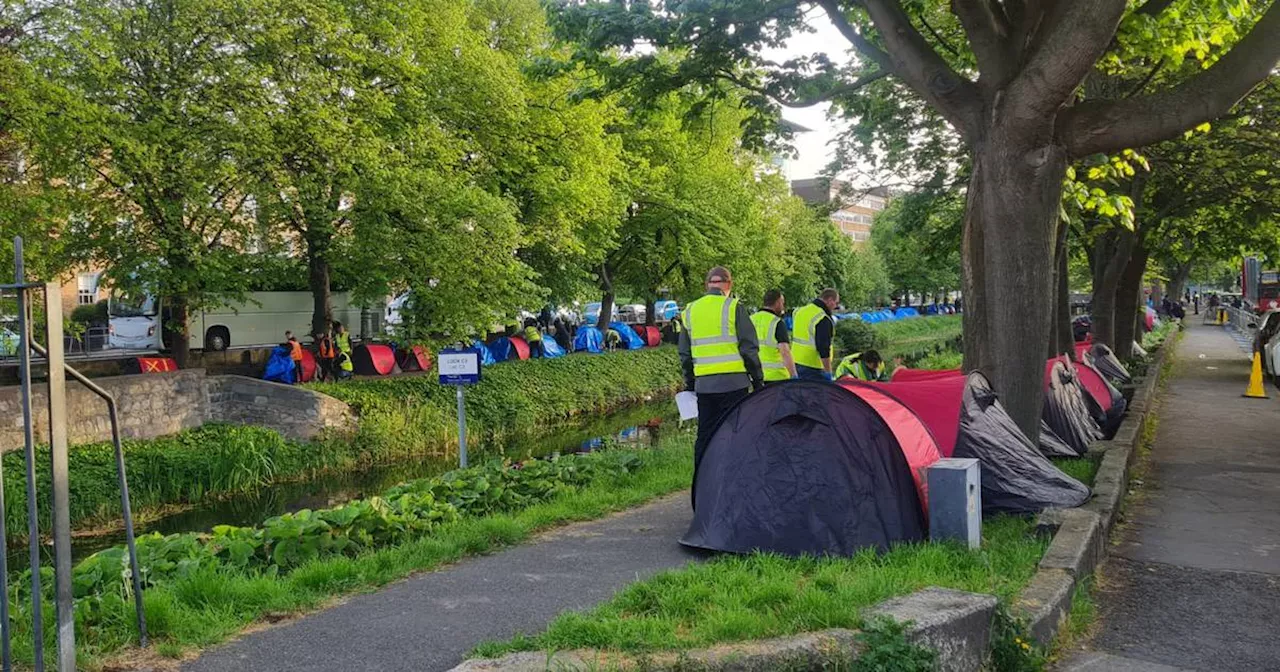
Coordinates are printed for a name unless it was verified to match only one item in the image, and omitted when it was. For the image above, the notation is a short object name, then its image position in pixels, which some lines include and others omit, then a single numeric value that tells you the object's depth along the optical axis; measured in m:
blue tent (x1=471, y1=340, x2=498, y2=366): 24.04
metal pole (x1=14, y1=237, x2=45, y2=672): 3.67
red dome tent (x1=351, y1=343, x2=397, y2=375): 22.30
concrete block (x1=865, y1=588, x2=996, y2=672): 4.27
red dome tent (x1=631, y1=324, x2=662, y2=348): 33.47
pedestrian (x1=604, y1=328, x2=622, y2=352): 30.77
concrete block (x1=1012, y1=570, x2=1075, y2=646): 4.91
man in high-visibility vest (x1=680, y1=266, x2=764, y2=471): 7.60
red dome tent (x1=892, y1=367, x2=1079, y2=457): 7.21
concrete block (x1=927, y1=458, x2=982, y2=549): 6.04
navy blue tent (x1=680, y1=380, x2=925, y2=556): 6.18
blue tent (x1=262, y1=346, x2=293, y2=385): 20.64
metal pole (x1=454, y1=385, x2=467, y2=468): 12.73
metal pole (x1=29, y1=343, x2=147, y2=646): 4.29
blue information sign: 13.20
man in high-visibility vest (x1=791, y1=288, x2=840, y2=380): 10.14
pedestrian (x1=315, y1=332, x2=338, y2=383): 20.89
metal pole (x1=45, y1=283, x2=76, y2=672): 3.72
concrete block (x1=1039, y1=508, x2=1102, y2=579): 5.75
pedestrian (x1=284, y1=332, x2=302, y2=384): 20.59
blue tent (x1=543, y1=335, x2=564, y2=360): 26.47
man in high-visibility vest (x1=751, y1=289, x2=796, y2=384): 9.15
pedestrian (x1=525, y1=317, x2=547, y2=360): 25.89
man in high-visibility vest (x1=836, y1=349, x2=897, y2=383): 11.28
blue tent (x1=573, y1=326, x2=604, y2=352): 29.36
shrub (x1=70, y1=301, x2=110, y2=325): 29.06
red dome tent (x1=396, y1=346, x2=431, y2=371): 22.25
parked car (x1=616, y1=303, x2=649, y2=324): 46.94
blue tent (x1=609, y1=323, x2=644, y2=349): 31.77
